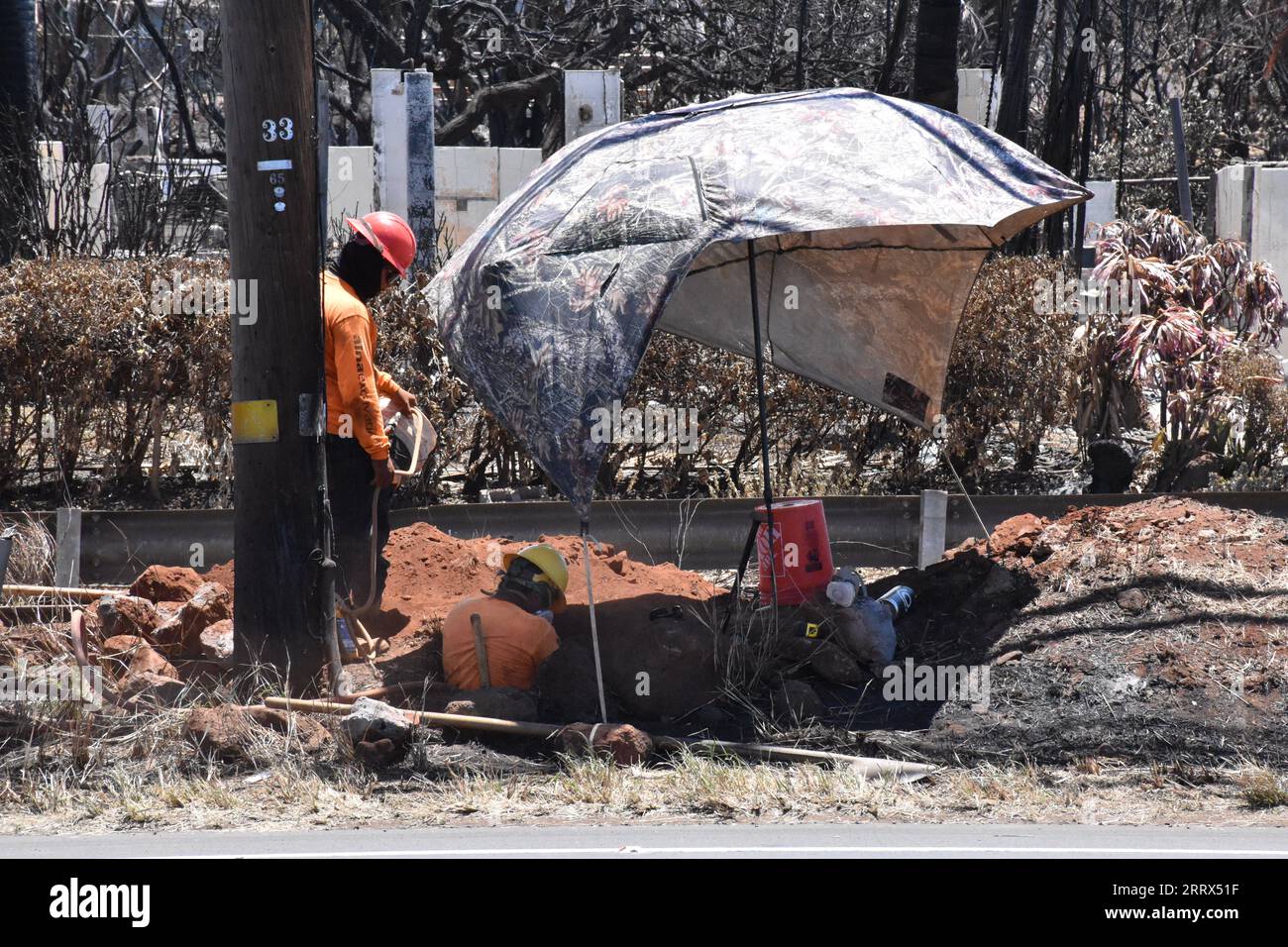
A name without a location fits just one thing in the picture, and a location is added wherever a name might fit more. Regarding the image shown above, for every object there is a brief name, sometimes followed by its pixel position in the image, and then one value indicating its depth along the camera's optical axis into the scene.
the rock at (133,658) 14.23
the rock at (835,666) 14.31
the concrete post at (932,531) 18.34
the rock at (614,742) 12.45
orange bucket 15.62
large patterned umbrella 12.89
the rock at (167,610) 15.57
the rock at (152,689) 13.45
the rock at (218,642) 14.89
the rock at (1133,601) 15.00
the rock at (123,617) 15.26
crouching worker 14.16
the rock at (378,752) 12.27
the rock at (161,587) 16.52
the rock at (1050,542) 16.53
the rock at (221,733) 12.62
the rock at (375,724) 12.28
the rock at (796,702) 13.60
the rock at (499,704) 13.43
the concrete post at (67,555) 17.50
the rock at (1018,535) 16.97
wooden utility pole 13.27
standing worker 14.32
